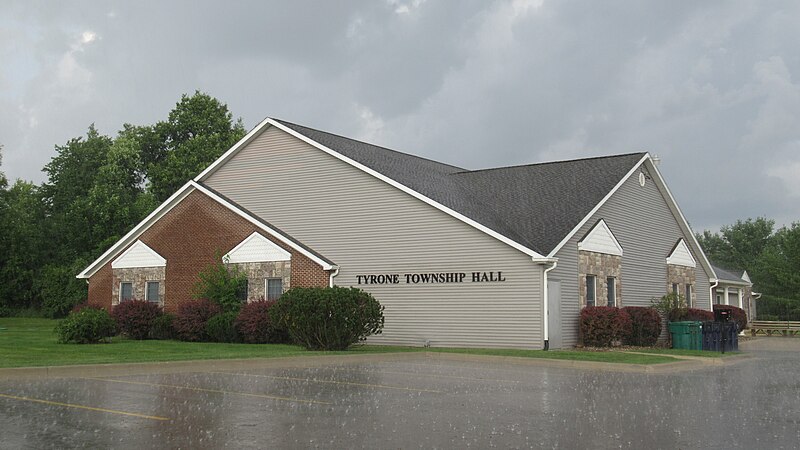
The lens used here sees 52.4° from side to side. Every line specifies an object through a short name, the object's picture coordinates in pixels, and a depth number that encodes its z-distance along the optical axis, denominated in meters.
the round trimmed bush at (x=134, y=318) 28.97
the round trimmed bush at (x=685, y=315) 29.92
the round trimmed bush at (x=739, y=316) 39.66
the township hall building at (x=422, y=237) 24.80
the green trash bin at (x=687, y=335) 26.27
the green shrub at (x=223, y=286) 28.70
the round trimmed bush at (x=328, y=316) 22.08
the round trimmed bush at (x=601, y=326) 25.11
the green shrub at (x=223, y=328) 27.08
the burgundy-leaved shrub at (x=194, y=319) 28.17
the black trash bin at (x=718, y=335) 26.30
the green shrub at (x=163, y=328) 28.98
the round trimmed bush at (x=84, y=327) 24.77
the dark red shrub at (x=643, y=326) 26.88
